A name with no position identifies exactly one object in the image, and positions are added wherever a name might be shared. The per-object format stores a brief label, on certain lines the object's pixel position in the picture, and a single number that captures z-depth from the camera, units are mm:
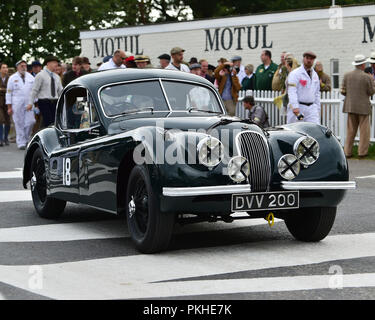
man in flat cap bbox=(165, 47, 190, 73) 16891
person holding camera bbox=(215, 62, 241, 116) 19031
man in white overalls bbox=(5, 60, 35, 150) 21281
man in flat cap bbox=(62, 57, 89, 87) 18766
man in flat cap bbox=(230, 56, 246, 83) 20919
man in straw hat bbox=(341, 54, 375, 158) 17469
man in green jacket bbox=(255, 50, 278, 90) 20844
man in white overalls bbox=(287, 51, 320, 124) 15344
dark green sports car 7320
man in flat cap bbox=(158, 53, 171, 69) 17062
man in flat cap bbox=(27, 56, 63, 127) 18984
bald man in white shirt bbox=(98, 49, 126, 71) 16234
